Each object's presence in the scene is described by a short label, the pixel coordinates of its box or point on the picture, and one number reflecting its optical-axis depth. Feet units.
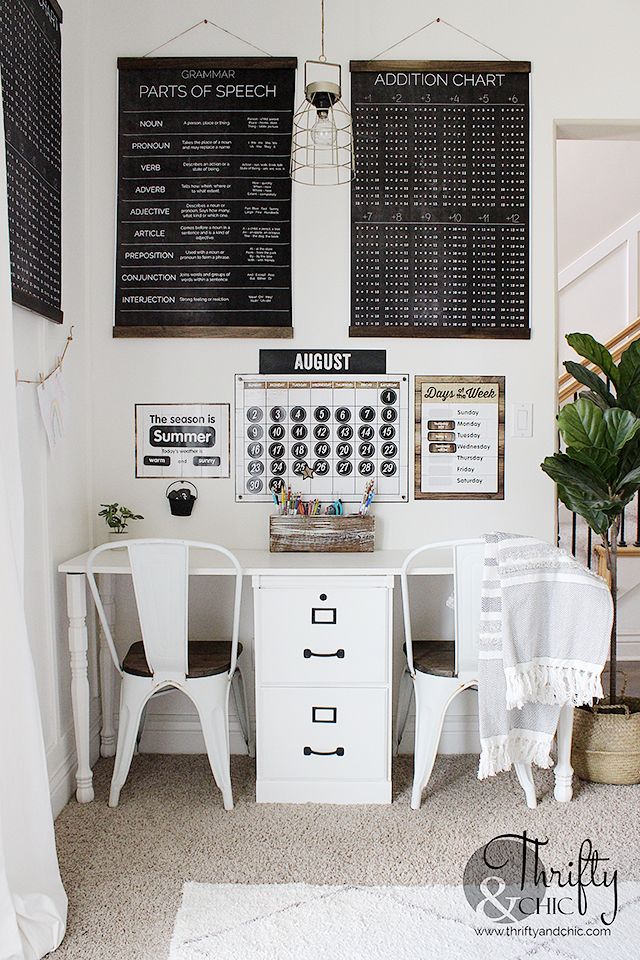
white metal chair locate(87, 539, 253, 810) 8.64
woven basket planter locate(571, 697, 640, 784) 9.47
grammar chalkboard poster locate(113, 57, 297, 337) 10.37
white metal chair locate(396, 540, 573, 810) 8.80
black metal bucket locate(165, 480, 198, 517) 10.49
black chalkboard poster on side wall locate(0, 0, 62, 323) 7.98
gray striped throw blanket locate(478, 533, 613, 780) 8.29
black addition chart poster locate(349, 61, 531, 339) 10.41
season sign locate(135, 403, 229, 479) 10.61
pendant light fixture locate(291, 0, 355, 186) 10.32
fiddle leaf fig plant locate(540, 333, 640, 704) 8.90
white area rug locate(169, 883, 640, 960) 6.59
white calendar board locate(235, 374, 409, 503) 10.60
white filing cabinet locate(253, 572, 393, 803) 9.04
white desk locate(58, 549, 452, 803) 9.01
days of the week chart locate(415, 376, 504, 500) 10.62
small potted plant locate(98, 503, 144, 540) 10.31
